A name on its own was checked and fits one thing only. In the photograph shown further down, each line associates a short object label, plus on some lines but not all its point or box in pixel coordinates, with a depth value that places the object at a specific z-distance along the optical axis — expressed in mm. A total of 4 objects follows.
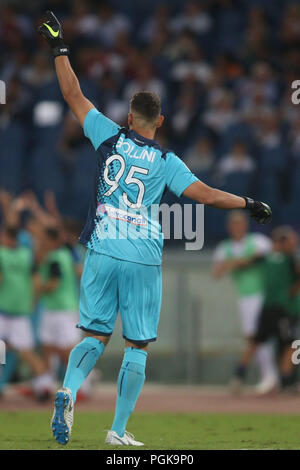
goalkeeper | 6105
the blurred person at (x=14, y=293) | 11172
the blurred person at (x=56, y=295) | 11383
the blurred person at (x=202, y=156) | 14344
